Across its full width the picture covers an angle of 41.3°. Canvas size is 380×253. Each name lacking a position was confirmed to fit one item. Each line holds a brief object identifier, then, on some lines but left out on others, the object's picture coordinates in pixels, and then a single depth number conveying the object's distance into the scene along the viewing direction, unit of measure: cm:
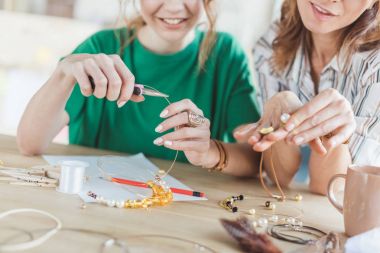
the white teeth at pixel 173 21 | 142
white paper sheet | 98
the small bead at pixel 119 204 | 90
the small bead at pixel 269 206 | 103
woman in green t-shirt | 144
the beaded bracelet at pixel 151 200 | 90
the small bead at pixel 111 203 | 90
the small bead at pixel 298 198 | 112
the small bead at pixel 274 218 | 94
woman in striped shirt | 101
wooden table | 75
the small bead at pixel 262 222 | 90
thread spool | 95
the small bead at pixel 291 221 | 94
